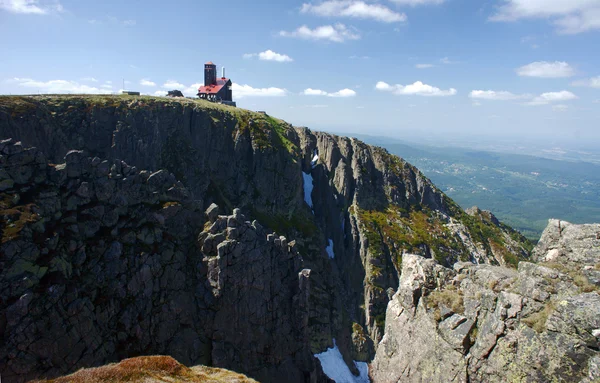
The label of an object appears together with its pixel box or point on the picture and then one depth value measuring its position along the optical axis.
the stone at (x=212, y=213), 48.03
